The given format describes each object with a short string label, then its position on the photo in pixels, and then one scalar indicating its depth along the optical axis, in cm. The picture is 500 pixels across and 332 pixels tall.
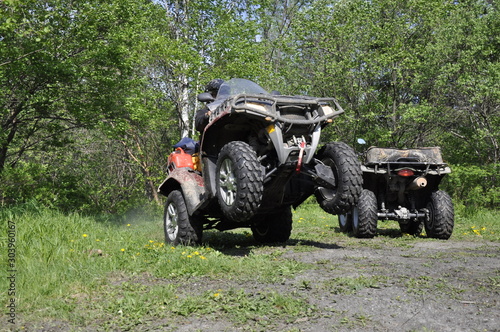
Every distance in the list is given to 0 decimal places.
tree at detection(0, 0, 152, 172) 1097
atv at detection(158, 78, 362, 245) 546
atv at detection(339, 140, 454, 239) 849
